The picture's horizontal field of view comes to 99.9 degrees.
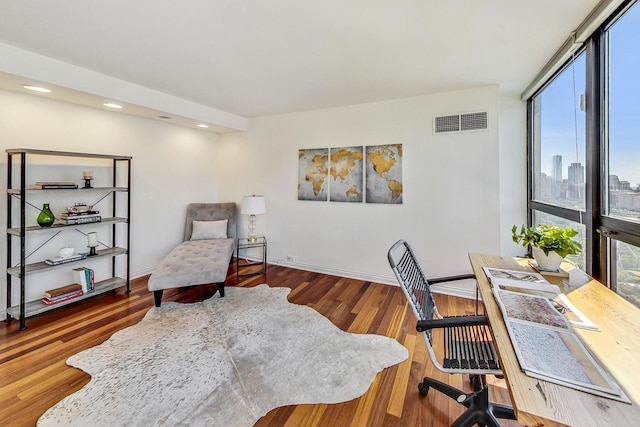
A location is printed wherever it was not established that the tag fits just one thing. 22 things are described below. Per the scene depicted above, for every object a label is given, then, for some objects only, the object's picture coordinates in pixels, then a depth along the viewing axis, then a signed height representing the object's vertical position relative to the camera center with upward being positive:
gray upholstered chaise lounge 2.96 -0.49
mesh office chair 1.34 -0.74
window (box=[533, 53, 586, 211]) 2.14 +0.74
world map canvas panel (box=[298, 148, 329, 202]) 4.08 +0.68
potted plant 1.78 -0.18
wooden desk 0.71 -0.49
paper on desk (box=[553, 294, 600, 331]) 1.14 -0.43
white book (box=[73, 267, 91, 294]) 3.07 -0.73
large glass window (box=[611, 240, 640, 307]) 1.59 -0.32
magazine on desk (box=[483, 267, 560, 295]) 1.52 -0.37
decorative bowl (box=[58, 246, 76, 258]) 2.94 -0.41
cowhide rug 1.63 -1.13
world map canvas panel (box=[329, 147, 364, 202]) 3.82 +0.63
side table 4.17 -0.46
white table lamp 4.17 +0.18
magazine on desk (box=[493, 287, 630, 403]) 0.82 -0.47
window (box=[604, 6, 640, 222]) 1.56 +0.63
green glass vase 2.76 -0.02
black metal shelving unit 2.52 -0.23
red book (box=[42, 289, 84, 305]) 2.79 -0.89
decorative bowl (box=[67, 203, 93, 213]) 3.00 +0.08
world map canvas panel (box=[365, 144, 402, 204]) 3.56 +0.60
